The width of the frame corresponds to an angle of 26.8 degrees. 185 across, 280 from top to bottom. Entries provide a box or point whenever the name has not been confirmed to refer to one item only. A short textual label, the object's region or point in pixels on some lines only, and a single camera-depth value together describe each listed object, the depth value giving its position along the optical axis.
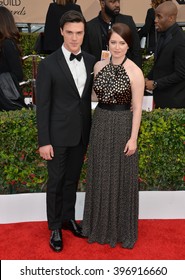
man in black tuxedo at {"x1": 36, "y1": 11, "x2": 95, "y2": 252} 3.27
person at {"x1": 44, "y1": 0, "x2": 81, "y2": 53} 5.76
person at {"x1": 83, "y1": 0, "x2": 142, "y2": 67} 5.58
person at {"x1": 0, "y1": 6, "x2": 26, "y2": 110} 4.49
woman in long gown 3.36
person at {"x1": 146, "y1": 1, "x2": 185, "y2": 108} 4.49
